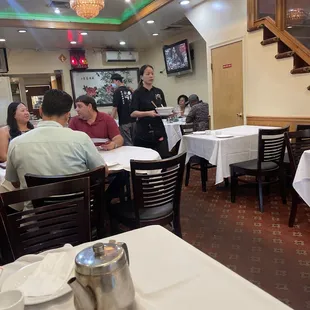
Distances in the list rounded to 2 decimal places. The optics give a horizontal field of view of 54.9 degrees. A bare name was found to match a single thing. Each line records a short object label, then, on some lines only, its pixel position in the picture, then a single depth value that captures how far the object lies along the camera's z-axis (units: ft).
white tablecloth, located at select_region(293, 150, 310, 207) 7.62
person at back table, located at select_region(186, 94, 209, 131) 16.80
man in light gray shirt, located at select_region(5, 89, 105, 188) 5.50
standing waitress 11.19
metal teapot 2.10
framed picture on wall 27.45
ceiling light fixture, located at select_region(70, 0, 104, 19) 12.35
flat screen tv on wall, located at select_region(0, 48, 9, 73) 22.86
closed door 15.94
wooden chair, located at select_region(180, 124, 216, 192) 12.41
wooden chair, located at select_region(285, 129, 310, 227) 8.37
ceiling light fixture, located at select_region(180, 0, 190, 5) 16.39
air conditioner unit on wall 27.73
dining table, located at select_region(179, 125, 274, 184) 10.80
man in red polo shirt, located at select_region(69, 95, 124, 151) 9.17
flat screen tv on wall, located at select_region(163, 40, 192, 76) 22.49
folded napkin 2.58
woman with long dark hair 9.95
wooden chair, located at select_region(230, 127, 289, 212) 9.81
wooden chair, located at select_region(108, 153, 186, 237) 5.93
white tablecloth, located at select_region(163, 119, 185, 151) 17.95
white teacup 2.11
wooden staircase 12.58
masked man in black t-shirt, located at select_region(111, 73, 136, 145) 15.49
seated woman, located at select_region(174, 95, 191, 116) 22.23
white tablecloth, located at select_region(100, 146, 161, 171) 7.22
